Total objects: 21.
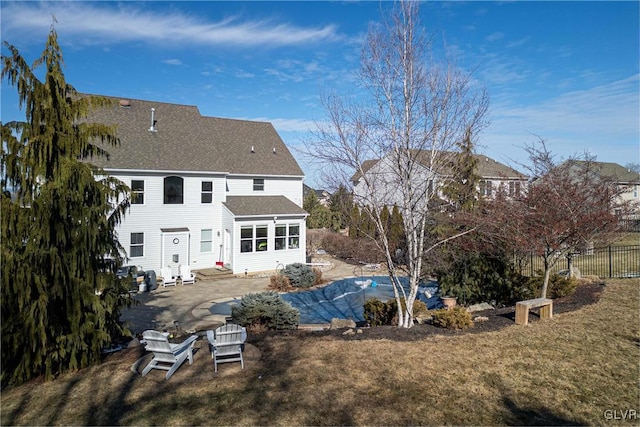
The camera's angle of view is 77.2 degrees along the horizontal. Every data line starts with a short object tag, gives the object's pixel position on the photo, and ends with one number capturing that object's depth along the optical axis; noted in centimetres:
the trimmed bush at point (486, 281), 1314
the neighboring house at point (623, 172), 4249
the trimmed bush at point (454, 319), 951
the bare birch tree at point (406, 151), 896
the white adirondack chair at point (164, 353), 701
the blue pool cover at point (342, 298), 1500
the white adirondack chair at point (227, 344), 734
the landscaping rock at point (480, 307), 1196
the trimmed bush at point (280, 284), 1845
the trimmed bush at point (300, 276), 1897
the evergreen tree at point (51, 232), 679
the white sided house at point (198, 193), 1981
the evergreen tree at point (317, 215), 3575
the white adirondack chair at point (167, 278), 1842
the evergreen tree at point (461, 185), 970
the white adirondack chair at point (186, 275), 1889
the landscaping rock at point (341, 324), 1060
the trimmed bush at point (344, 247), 1561
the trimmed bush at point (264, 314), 1043
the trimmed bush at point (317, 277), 1953
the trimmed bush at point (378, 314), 1183
